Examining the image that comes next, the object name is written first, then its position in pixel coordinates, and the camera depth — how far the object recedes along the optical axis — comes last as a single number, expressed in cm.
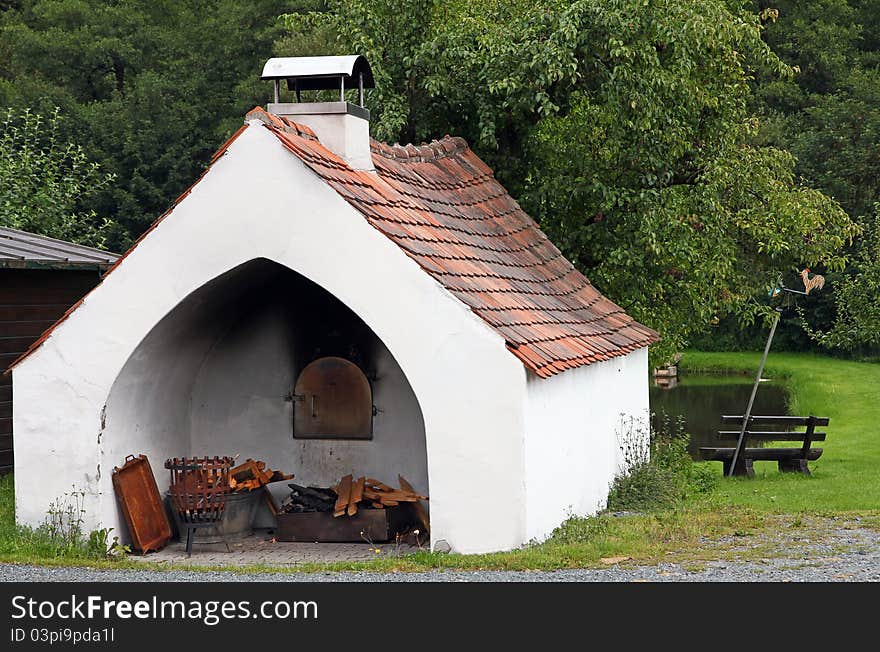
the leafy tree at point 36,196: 2522
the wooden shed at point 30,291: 1550
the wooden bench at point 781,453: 1870
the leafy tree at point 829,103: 4422
